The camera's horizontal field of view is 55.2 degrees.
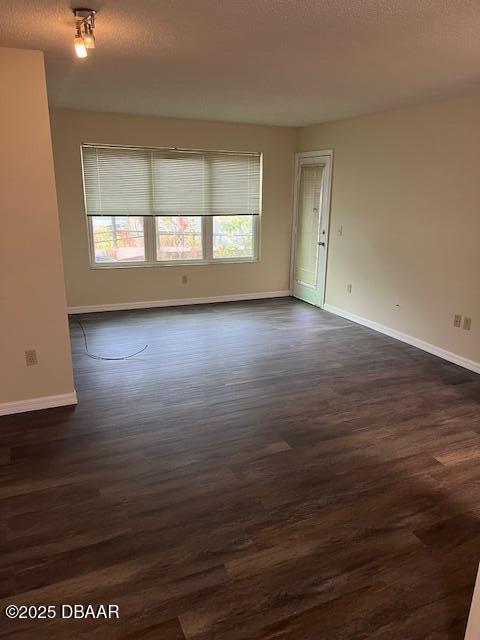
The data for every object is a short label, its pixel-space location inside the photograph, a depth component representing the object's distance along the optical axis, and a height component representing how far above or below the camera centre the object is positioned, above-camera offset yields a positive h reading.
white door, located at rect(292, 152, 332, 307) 6.13 -0.36
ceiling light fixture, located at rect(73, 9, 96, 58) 2.27 +0.82
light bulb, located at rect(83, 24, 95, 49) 2.33 +0.79
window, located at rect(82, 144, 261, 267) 5.79 -0.10
